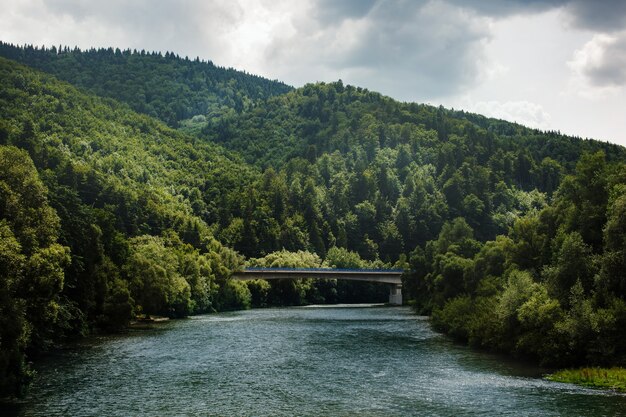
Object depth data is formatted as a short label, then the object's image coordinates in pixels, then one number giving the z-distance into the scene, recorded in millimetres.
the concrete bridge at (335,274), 175300
